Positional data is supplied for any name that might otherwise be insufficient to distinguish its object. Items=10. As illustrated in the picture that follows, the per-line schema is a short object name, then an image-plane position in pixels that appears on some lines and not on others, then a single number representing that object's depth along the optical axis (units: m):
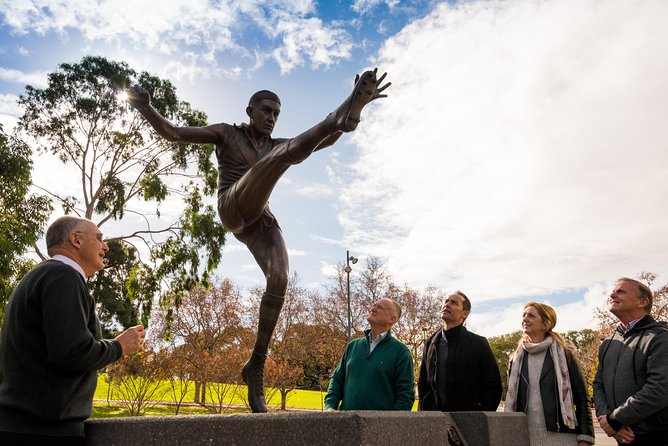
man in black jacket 4.79
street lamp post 27.70
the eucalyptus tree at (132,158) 22.95
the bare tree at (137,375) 22.36
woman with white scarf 4.39
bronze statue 3.45
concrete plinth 2.13
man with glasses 2.51
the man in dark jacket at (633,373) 3.93
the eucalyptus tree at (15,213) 16.28
